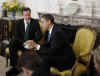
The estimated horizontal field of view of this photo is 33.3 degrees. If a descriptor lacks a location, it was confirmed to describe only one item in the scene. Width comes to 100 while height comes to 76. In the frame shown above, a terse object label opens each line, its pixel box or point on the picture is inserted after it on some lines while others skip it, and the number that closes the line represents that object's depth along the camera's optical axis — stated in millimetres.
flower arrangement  3646
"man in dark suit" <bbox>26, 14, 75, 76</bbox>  1985
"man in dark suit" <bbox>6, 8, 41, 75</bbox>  2900
